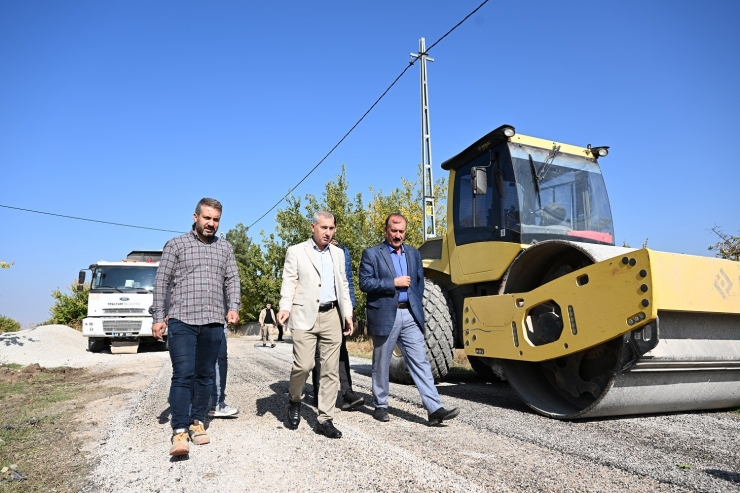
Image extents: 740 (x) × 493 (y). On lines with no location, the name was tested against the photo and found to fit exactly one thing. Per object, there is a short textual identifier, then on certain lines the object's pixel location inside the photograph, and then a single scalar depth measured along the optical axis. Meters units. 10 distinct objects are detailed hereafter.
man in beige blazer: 4.54
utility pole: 14.70
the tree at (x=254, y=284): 29.75
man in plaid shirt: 4.03
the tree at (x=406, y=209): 21.95
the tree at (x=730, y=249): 12.00
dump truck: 15.52
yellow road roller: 4.16
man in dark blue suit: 4.83
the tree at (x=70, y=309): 25.34
